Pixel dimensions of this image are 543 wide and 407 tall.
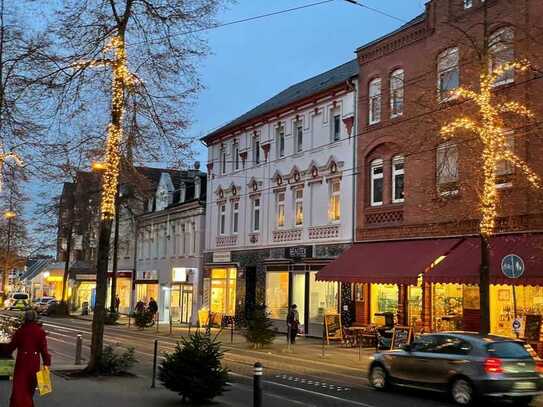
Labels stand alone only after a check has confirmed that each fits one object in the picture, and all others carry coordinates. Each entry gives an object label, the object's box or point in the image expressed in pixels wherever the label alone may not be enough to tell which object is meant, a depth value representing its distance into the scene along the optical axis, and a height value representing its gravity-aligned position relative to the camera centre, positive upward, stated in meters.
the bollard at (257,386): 9.63 -1.07
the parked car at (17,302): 62.31 -0.05
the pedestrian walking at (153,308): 41.19 -0.23
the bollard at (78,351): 19.03 -1.27
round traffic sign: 18.47 +1.15
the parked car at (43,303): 60.38 -0.11
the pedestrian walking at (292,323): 29.02 -0.64
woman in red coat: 10.09 -0.81
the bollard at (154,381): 14.88 -1.58
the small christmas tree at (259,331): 27.30 -0.93
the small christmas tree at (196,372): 12.60 -1.16
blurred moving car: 13.70 -1.12
